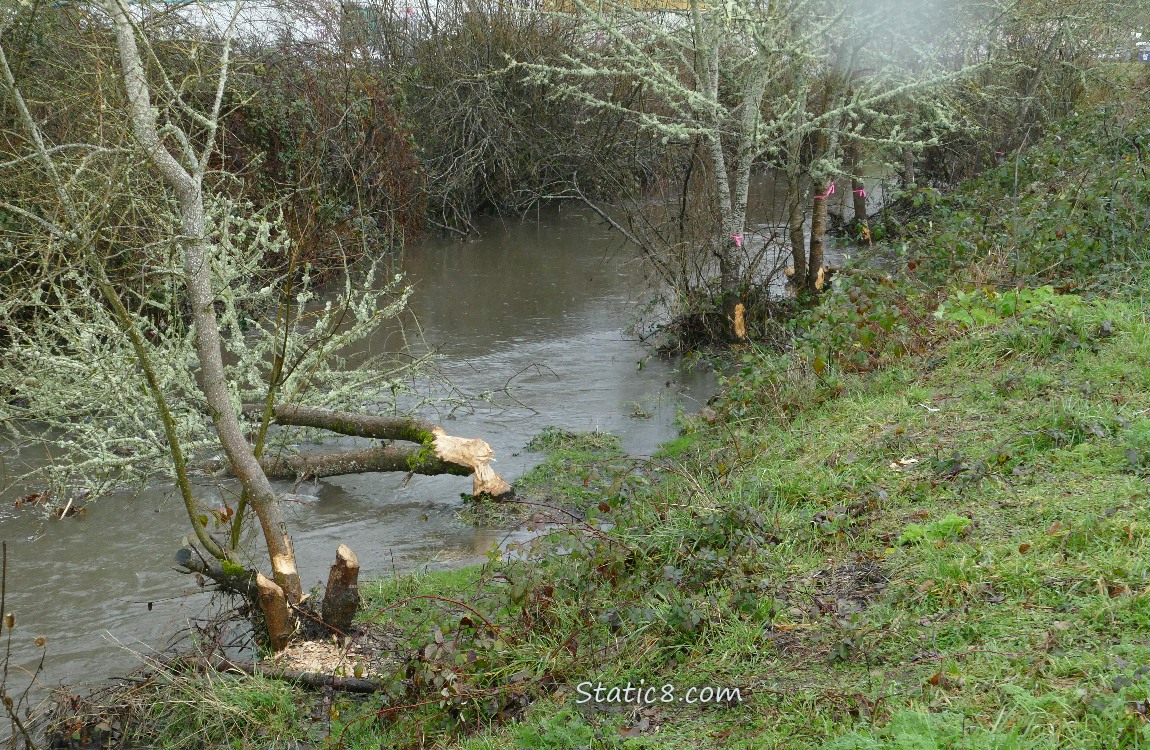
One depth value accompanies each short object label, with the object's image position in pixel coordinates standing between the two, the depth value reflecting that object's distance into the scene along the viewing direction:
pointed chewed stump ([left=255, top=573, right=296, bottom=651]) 4.86
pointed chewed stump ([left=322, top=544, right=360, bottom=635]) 4.82
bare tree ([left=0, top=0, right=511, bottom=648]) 4.83
